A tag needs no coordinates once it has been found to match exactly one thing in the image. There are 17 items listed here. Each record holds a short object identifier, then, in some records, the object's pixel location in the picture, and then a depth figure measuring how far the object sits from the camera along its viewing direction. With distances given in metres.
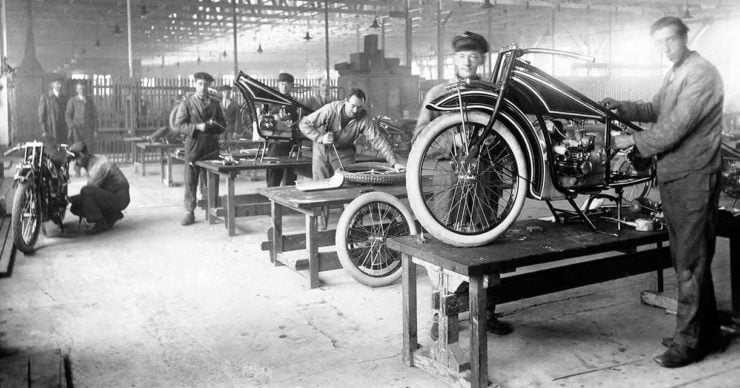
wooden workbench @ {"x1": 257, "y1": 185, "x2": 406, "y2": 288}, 4.65
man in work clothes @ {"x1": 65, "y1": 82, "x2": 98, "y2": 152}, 11.73
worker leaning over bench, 5.80
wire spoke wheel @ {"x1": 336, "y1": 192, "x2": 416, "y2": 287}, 4.59
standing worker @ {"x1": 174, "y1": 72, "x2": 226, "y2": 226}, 7.11
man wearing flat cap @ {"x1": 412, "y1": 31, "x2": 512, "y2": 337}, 3.89
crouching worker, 6.61
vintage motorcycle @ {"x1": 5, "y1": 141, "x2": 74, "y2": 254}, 5.71
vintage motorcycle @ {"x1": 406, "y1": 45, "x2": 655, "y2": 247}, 3.11
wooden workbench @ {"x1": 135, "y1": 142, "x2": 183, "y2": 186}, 9.99
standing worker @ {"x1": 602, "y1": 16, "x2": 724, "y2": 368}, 3.08
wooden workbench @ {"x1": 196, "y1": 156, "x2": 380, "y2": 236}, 6.43
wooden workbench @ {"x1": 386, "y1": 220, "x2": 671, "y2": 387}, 2.87
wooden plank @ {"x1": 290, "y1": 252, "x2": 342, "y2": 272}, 4.82
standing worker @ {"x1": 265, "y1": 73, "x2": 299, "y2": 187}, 7.16
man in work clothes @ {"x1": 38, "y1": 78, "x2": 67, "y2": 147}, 11.74
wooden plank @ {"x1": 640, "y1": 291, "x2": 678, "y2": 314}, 4.02
